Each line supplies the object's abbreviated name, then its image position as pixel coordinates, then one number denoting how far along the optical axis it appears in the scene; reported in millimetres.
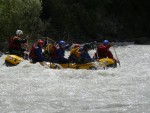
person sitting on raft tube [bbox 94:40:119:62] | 21139
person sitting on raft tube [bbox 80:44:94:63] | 19578
